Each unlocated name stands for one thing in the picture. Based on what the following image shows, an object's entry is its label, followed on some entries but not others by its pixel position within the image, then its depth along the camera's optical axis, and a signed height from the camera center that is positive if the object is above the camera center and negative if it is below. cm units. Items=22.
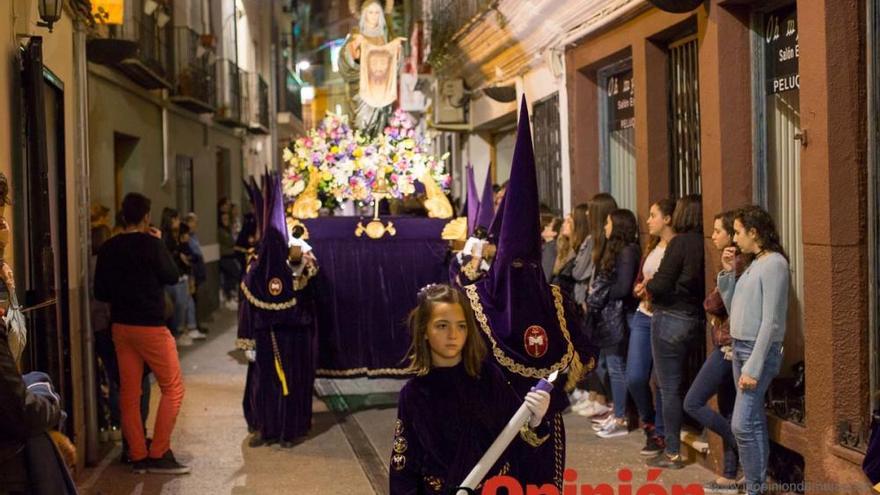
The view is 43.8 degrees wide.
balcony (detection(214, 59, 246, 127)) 2025 +254
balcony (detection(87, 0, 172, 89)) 1054 +214
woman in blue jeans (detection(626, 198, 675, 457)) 753 -93
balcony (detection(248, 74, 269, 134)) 2406 +274
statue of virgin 1384 +205
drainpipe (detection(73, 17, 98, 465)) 747 +8
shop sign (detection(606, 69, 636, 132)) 955 +102
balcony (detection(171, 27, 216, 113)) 1650 +248
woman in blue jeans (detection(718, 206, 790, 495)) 593 -64
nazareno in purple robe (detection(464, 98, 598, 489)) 502 -41
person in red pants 730 -61
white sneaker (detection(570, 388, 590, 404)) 945 -156
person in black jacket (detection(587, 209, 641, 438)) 809 -63
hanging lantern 630 +127
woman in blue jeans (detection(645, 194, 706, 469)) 713 -65
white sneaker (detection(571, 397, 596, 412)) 923 -160
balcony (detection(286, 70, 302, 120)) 3166 +388
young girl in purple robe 374 -65
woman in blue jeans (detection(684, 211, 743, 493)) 654 -102
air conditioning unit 1620 +176
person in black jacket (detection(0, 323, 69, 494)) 336 -59
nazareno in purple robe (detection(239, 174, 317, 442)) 824 -85
